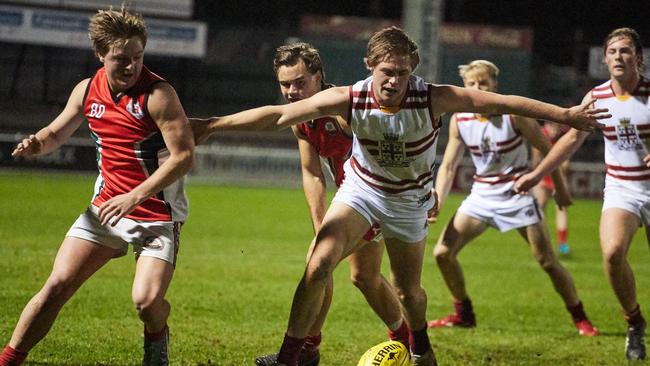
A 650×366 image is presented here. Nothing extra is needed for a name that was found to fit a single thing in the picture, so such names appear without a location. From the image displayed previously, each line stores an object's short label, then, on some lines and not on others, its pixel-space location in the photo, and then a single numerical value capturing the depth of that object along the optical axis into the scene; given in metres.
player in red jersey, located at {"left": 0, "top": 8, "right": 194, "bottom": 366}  10.47
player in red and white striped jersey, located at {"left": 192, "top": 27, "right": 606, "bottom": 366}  10.84
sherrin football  11.38
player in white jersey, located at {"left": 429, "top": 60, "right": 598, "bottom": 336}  16.98
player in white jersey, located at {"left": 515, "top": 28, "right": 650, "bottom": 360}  14.07
